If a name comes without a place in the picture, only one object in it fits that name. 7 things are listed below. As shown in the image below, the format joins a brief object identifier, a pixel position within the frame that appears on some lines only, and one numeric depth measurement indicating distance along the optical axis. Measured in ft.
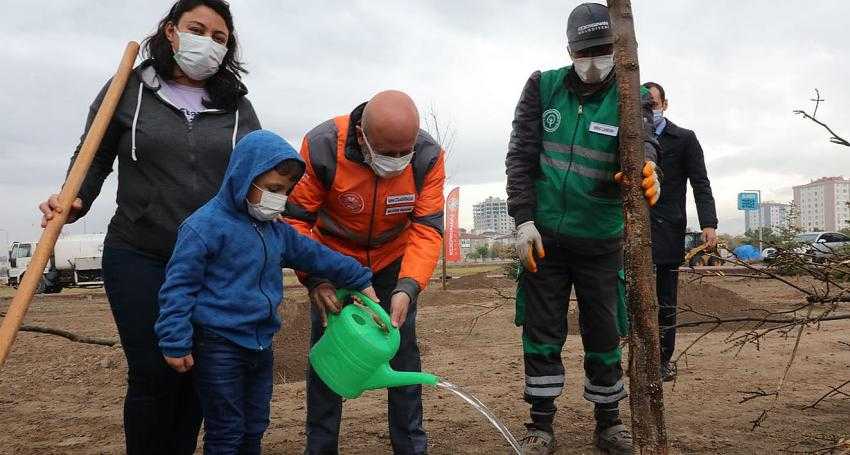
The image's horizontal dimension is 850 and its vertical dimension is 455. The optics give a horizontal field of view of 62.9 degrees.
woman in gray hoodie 8.27
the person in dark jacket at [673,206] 15.76
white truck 83.56
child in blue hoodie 7.65
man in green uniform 10.26
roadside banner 59.26
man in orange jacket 8.81
